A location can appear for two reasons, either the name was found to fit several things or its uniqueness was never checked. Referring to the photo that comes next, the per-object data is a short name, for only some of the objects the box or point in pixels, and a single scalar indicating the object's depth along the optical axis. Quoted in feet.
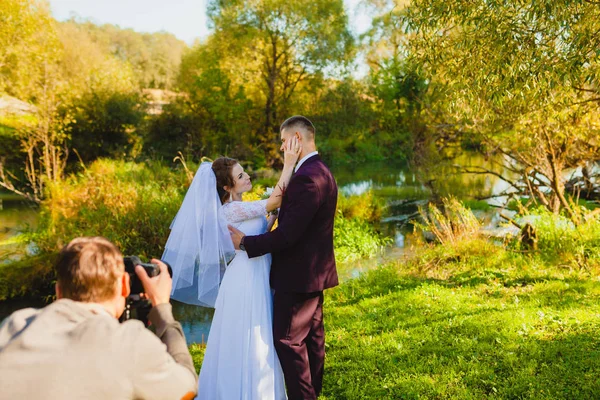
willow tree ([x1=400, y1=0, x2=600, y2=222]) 15.85
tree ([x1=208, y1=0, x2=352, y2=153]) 79.51
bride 11.68
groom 11.10
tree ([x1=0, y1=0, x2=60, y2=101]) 46.93
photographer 5.08
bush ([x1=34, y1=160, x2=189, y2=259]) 31.94
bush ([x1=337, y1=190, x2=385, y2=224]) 43.98
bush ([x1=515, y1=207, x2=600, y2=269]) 25.42
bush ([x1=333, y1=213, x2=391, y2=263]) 36.42
